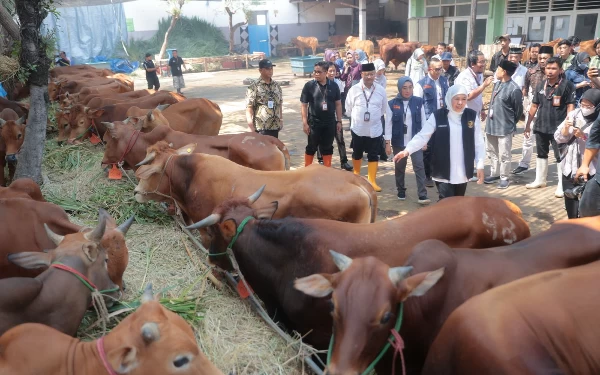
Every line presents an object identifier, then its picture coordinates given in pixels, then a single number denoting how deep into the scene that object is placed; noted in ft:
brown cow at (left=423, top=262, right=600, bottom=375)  6.47
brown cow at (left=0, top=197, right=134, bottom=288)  11.61
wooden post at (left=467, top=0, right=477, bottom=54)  54.13
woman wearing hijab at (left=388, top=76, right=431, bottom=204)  24.13
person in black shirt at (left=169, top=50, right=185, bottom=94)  59.26
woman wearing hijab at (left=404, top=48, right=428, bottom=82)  36.55
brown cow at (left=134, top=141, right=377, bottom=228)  14.33
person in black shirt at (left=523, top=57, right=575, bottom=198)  23.15
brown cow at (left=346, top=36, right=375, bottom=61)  81.41
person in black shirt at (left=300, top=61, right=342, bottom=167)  25.54
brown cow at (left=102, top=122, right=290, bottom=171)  19.06
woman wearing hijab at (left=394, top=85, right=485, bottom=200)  17.72
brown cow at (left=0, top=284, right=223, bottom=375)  7.28
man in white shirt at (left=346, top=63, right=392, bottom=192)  24.52
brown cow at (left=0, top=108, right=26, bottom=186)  21.33
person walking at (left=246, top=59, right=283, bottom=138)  24.56
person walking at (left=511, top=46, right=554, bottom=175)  26.45
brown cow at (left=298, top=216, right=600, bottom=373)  9.18
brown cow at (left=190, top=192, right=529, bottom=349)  10.89
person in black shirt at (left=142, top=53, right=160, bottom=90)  55.42
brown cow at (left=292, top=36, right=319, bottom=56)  104.68
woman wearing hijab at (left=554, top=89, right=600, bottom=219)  19.04
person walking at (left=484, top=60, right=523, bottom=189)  25.13
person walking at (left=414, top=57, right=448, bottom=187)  25.64
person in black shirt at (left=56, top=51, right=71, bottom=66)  57.06
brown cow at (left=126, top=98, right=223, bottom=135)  25.97
